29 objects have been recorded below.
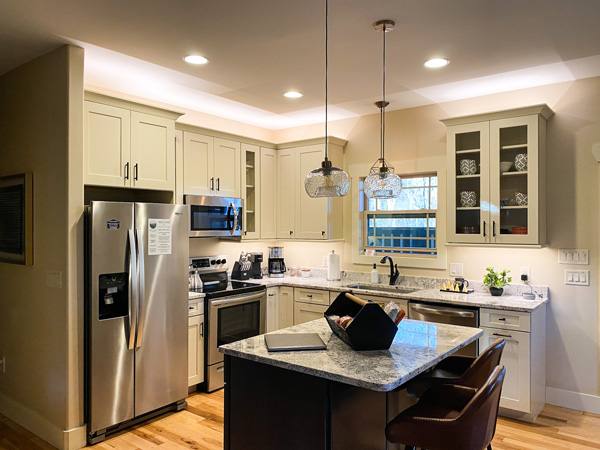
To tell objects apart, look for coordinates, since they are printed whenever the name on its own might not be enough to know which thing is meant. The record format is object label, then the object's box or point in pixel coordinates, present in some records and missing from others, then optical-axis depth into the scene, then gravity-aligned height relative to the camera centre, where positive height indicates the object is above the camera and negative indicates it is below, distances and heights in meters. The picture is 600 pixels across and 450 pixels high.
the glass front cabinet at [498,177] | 3.67 +0.41
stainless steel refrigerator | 3.16 -0.62
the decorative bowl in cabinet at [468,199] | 3.96 +0.24
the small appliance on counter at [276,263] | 5.27 -0.42
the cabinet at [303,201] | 4.89 +0.28
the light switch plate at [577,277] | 3.70 -0.41
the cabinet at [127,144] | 3.29 +0.63
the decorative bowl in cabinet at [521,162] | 3.72 +0.53
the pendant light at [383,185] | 2.81 +0.26
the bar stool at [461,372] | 2.38 -0.79
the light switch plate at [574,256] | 3.72 -0.24
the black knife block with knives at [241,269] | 4.92 -0.45
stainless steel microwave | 4.28 +0.11
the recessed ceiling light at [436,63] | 3.23 +1.17
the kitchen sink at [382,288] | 4.42 -0.60
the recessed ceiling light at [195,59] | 3.16 +1.16
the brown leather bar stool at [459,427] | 1.89 -0.84
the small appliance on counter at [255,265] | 5.03 -0.42
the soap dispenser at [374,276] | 4.65 -0.50
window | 4.56 +0.07
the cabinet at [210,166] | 4.28 +0.60
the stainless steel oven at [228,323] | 4.10 -0.90
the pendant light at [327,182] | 2.57 +0.25
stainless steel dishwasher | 3.59 -0.71
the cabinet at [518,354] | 3.42 -0.96
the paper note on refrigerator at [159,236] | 3.46 -0.07
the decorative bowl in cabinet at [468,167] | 3.97 +0.52
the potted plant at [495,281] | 3.88 -0.46
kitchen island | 1.95 -0.75
